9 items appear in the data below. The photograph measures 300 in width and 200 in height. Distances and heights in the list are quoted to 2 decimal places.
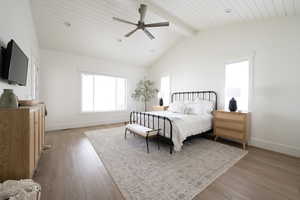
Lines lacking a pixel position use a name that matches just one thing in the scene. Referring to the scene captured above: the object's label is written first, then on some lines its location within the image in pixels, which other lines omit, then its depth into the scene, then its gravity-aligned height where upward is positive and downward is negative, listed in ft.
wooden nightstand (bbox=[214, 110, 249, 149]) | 10.61 -2.23
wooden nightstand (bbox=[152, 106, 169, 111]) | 17.74 -1.28
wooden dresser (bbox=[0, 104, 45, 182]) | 4.25 -1.58
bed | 9.71 -1.76
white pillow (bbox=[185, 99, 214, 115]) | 13.21 -0.91
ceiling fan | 9.21 +5.70
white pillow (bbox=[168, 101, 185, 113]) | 14.04 -0.92
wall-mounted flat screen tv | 5.20 +1.46
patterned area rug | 5.84 -4.08
